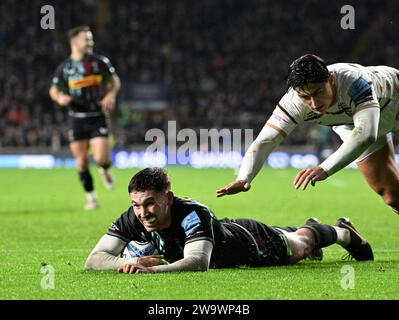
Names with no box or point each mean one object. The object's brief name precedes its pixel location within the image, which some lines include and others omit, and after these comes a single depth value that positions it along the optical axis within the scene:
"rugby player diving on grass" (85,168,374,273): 12.24
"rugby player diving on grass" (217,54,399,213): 12.45
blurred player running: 26.61
